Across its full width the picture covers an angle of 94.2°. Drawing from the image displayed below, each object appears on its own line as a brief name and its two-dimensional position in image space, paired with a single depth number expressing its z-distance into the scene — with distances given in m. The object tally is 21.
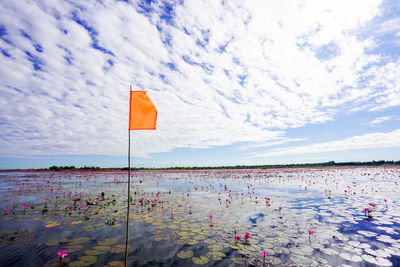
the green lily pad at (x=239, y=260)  4.67
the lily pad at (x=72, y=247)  5.30
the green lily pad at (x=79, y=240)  5.84
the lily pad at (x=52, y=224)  7.28
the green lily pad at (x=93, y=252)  5.08
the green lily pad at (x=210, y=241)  5.85
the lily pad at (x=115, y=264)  4.55
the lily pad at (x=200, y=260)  4.69
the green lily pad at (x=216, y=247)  5.39
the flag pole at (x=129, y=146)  4.13
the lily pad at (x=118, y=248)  5.29
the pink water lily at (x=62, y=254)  4.48
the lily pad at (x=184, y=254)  5.00
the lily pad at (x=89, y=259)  4.70
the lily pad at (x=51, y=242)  5.67
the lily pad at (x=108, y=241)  5.72
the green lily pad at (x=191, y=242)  5.80
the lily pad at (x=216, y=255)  4.88
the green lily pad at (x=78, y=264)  4.52
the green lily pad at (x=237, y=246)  5.47
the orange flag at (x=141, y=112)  4.19
